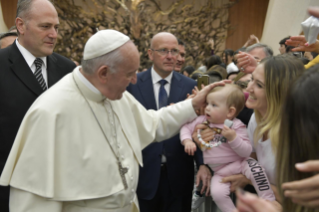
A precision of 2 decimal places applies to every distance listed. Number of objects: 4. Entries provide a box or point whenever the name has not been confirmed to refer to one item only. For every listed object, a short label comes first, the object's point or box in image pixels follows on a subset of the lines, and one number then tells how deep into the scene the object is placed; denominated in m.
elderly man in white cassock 1.86
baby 2.25
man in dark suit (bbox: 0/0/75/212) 2.41
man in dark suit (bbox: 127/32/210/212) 2.97
